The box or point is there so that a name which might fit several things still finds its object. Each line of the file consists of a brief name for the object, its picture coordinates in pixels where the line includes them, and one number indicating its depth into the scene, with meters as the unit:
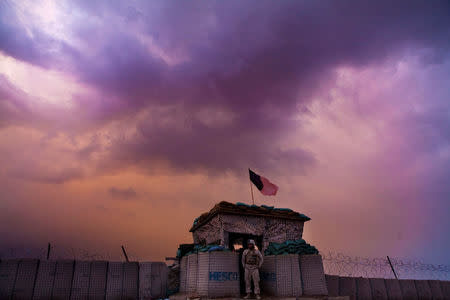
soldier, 9.11
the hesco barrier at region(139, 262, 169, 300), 11.24
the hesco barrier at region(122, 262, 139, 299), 10.93
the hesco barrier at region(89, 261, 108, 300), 10.49
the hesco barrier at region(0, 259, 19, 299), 9.62
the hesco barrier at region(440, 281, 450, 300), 15.27
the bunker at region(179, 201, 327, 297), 9.27
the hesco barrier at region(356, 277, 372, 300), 13.07
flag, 18.05
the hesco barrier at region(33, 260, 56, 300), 9.91
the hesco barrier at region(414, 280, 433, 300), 14.52
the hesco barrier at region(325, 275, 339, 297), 12.50
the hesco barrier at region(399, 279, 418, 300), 14.13
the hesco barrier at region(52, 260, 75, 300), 10.11
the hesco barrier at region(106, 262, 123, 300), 10.69
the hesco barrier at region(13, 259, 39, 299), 9.72
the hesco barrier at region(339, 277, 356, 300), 12.77
